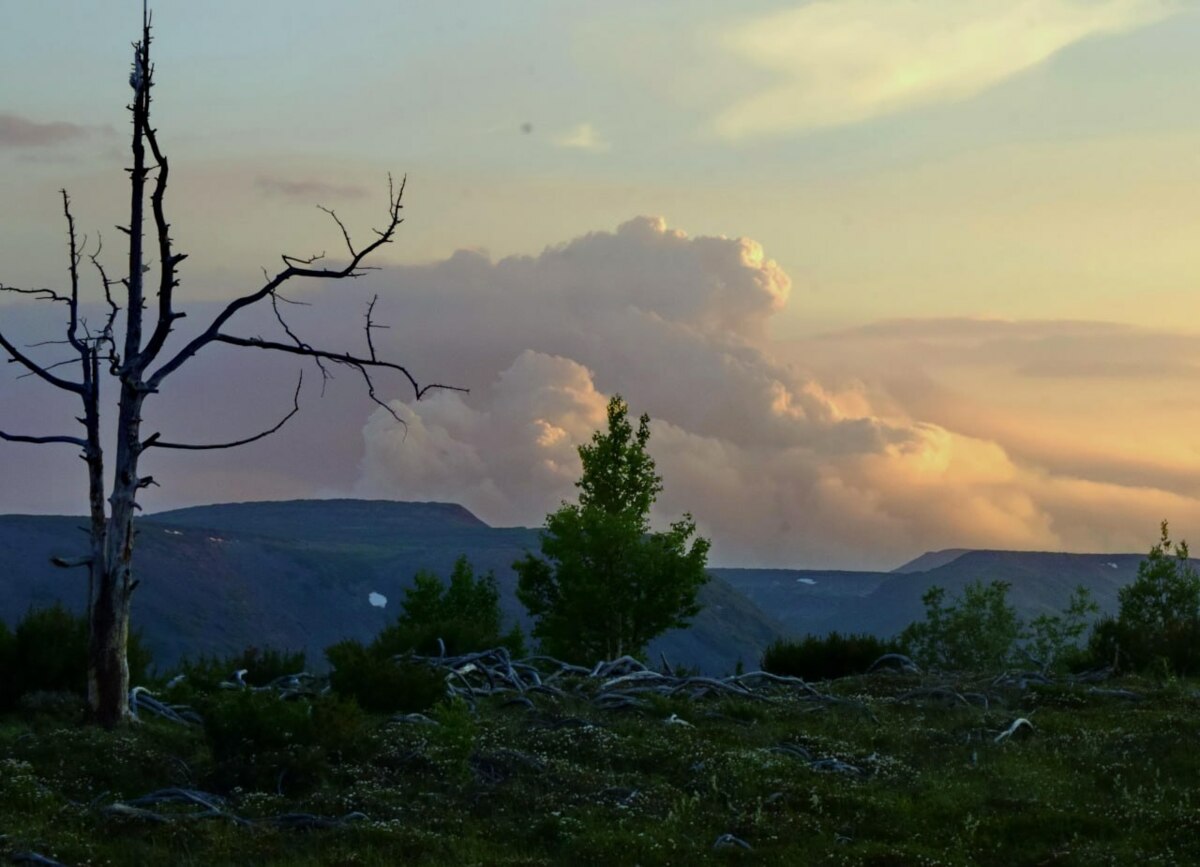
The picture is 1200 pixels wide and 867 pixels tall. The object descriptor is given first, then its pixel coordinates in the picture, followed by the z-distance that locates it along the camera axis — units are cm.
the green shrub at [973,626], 8144
